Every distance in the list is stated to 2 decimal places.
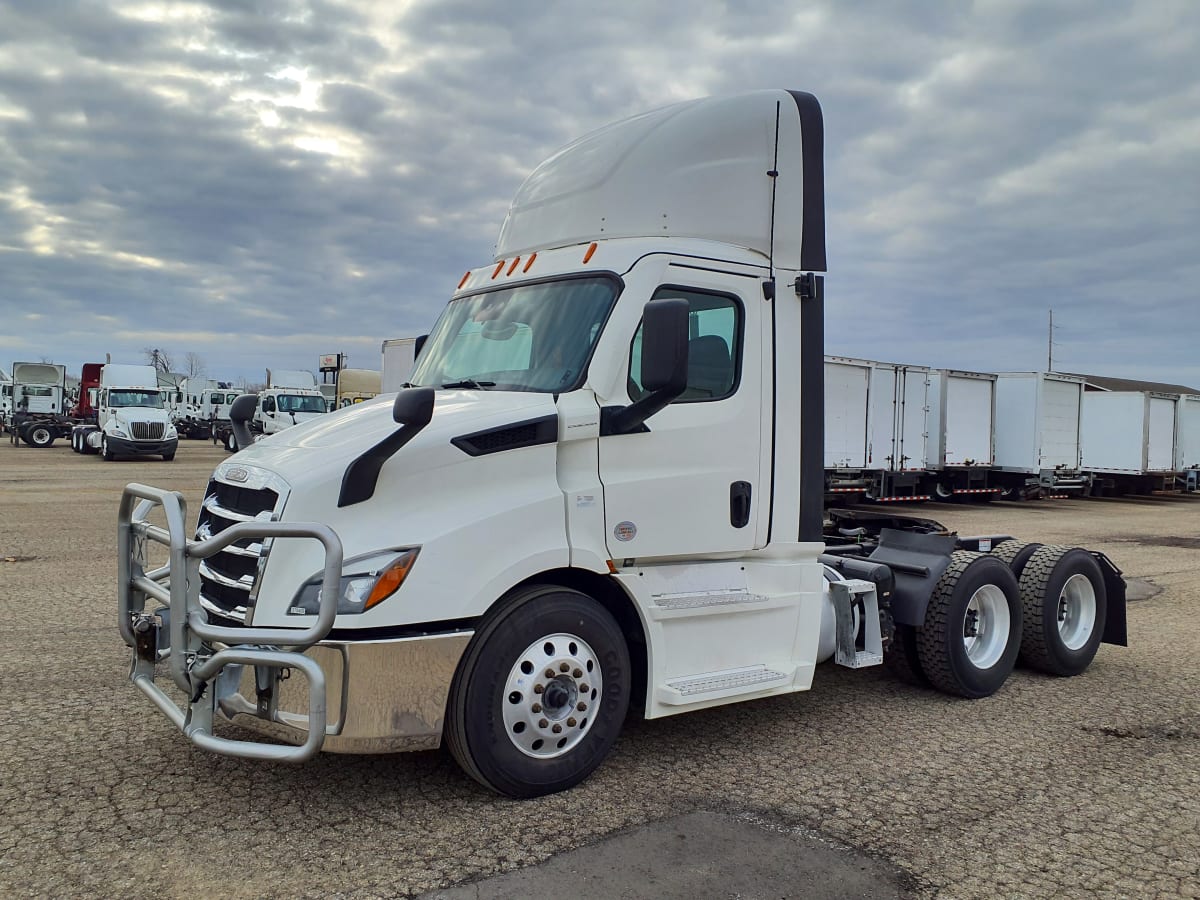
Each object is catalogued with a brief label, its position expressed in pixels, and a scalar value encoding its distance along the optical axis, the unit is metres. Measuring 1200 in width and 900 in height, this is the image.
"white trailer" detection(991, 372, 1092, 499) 22.83
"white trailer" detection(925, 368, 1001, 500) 21.45
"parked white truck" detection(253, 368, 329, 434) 33.75
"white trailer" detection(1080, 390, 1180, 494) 26.45
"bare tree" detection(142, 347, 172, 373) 107.10
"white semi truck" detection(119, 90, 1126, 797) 3.84
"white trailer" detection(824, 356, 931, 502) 18.88
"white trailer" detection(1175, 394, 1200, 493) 28.67
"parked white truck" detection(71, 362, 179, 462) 30.14
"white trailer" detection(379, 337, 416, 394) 18.50
